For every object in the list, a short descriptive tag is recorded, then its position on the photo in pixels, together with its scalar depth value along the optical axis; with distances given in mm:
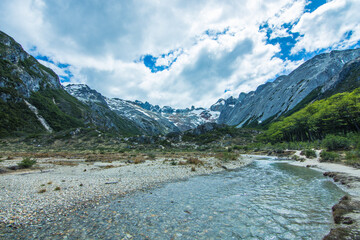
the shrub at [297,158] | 33544
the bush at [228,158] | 38050
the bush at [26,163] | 24766
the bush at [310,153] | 34566
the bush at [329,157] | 26466
